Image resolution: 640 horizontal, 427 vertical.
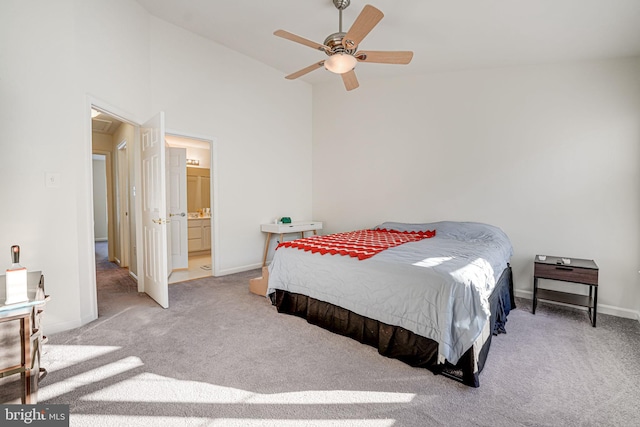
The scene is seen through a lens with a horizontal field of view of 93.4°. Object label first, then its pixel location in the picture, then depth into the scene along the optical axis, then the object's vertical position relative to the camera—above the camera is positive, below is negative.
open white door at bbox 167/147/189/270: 4.91 -0.11
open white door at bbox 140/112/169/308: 3.08 -0.12
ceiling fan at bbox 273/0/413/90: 2.41 +1.32
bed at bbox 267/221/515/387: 1.92 -0.71
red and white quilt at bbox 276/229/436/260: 2.76 -0.46
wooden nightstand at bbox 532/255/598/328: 2.82 -0.72
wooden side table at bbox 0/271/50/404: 1.23 -0.62
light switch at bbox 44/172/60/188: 2.49 +0.16
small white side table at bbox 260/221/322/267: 4.76 -0.46
